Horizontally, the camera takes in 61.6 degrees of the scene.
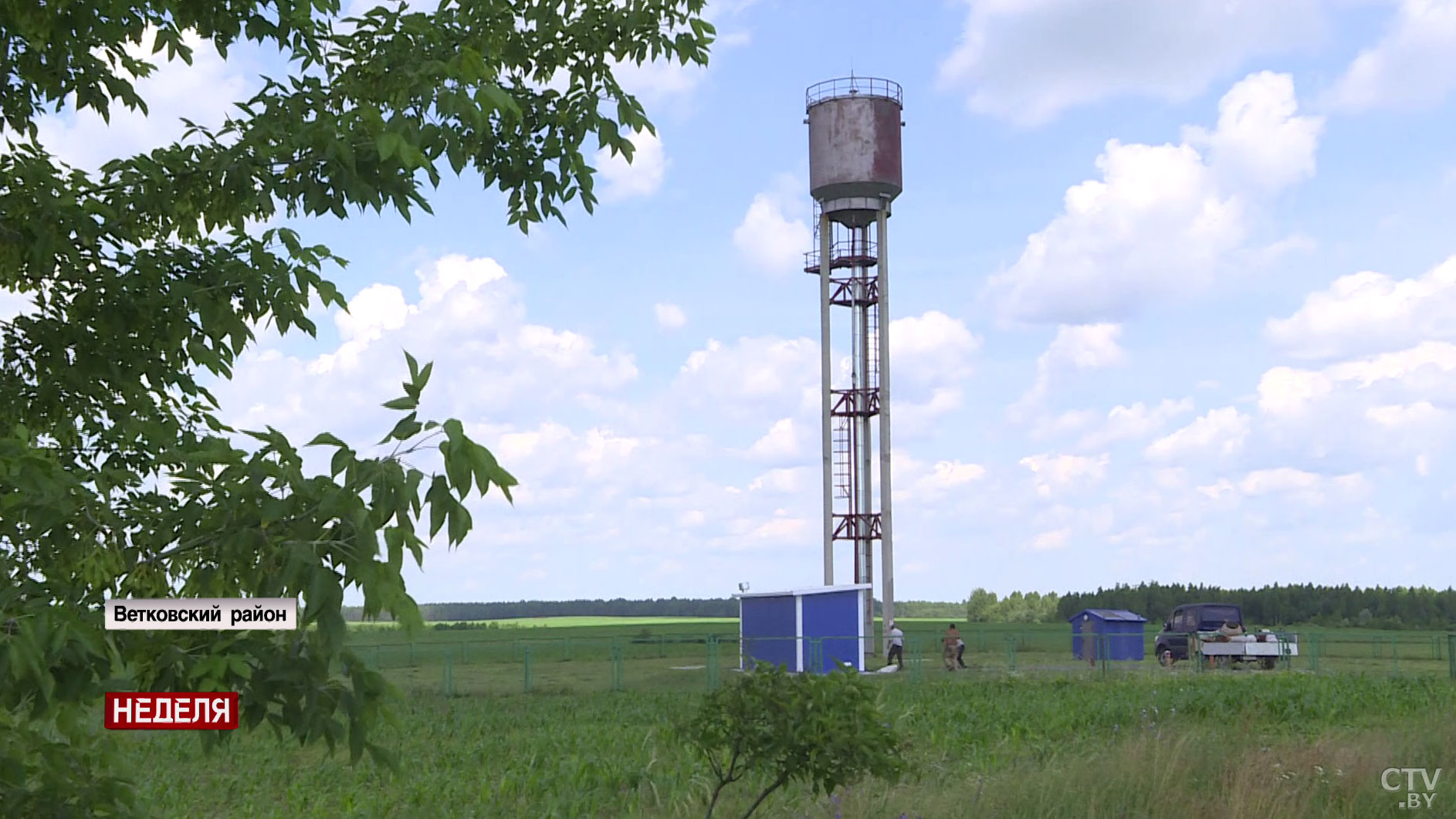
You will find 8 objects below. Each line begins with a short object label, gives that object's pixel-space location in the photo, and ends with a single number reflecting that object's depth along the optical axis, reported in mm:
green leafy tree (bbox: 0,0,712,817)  3398
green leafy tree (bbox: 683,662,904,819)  8109
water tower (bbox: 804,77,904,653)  36375
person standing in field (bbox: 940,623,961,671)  30891
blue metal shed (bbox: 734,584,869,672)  28922
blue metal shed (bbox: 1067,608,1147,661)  35125
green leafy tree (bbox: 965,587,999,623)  103188
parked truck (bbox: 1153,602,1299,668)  32312
